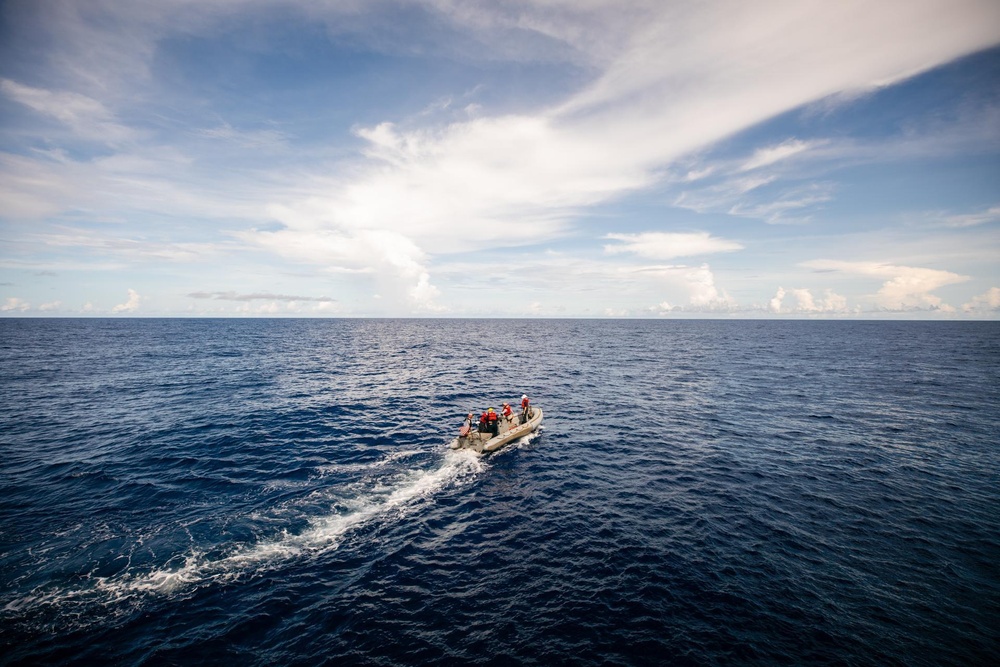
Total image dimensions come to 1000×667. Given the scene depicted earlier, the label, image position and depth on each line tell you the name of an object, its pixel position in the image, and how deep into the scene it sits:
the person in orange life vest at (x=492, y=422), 28.84
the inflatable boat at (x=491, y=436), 28.44
